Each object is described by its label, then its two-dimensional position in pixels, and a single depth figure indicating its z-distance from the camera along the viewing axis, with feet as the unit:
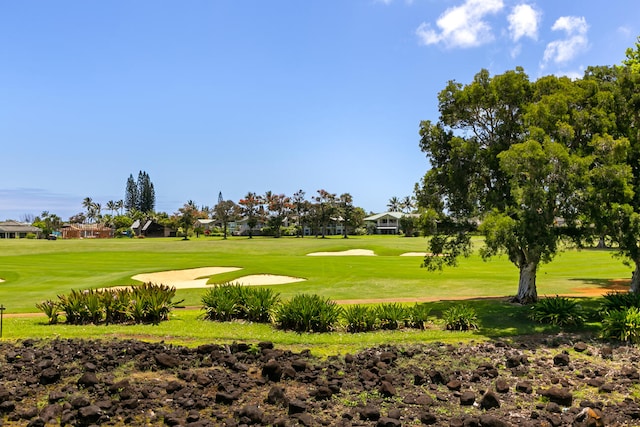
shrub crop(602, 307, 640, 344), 45.60
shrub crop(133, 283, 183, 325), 53.98
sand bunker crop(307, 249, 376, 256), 200.75
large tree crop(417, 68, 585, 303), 51.26
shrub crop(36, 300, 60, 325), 52.75
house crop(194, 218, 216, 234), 476.75
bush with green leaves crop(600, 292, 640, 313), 53.31
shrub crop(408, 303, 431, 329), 51.96
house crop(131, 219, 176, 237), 451.94
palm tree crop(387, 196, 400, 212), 620.49
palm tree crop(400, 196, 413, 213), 603.59
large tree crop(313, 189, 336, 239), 372.38
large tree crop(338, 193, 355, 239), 373.20
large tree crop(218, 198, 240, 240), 379.76
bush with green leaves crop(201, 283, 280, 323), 54.95
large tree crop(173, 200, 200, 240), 341.62
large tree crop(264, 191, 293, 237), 384.70
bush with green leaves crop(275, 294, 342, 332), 49.01
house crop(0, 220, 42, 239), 452.35
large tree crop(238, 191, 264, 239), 399.65
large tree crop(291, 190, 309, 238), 385.11
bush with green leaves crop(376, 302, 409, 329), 51.29
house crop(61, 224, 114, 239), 413.59
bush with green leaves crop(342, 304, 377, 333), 49.85
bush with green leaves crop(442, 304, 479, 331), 51.55
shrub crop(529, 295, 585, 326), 52.49
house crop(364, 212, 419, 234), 494.18
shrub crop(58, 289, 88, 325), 52.95
